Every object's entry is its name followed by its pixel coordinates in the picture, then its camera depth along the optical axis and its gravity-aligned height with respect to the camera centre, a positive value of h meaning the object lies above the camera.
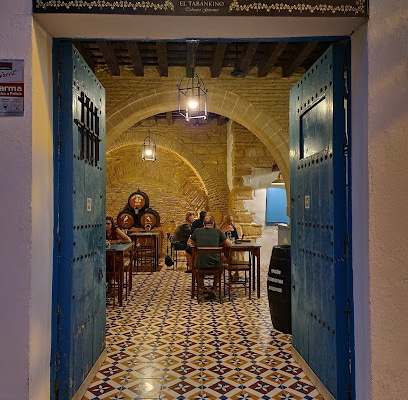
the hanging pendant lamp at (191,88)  6.35 +1.96
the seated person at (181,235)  9.47 -0.52
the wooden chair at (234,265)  6.74 -0.85
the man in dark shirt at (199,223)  8.90 -0.24
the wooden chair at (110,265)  5.94 -0.75
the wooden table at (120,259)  6.00 -0.67
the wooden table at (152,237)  10.37 -0.65
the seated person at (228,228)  8.22 -0.33
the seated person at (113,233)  6.78 -0.35
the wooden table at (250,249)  6.79 -0.60
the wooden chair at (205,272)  6.32 -0.92
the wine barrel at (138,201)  11.91 +0.29
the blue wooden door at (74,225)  2.83 -0.09
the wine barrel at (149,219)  11.62 -0.20
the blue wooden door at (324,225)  2.83 -0.11
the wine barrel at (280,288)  4.77 -0.86
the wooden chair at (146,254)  10.30 -1.02
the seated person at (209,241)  6.52 -0.45
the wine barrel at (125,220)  11.45 -0.22
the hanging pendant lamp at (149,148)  11.30 +1.74
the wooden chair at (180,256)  12.32 -1.31
